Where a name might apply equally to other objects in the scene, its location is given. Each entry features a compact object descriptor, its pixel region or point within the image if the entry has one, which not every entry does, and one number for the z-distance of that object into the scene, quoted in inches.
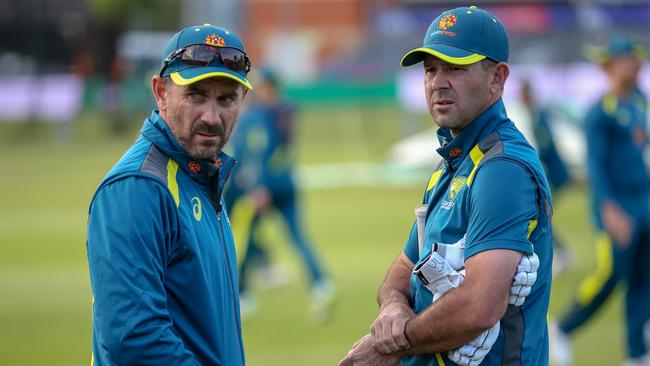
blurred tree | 3786.9
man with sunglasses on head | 275.3
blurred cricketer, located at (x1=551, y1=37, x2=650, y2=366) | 685.9
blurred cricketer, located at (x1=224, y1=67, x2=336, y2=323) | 904.9
